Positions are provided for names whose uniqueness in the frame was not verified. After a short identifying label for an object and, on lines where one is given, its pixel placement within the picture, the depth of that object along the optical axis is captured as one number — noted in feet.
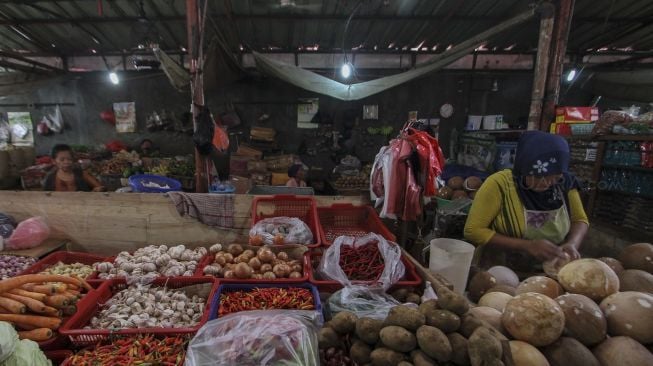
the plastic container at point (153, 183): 12.80
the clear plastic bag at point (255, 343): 4.15
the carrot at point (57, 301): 5.54
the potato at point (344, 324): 4.43
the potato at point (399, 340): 3.71
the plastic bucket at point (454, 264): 6.32
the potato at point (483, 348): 3.35
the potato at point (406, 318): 3.88
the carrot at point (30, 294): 5.57
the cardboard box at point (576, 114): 13.80
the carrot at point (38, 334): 5.05
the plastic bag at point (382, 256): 6.54
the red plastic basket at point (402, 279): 6.48
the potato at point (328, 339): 4.35
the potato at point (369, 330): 4.10
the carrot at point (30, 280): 5.71
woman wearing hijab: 7.61
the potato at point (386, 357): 3.67
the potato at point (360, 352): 4.00
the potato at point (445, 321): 3.79
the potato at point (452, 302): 3.96
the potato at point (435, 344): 3.51
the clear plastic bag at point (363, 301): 5.40
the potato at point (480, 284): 5.90
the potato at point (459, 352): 3.60
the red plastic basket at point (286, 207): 9.70
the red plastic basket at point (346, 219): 10.09
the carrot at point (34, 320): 5.23
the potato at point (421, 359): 3.51
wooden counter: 9.38
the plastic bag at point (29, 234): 8.59
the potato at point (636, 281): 4.89
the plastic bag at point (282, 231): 8.45
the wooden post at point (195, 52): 11.18
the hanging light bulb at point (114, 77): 22.93
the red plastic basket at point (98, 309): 5.26
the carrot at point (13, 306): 5.35
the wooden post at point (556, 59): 11.53
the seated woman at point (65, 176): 13.12
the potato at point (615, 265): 5.51
